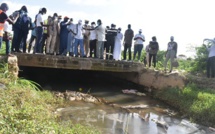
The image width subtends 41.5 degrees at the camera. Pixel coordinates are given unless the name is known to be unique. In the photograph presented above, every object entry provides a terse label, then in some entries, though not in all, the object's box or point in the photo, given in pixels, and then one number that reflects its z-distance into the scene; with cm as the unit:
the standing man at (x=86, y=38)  1233
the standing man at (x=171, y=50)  1301
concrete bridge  1101
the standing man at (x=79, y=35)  1177
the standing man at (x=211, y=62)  1193
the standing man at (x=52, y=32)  1115
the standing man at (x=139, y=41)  1345
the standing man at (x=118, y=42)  1300
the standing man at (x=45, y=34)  1121
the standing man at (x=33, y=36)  1094
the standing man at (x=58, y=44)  1151
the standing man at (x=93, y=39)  1241
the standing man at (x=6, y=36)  926
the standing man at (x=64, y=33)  1156
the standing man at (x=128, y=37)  1315
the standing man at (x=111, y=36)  1285
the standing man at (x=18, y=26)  978
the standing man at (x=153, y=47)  1384
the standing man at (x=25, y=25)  989
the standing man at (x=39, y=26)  1057
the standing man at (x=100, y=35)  1228
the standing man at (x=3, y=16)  835
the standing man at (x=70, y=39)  1166
